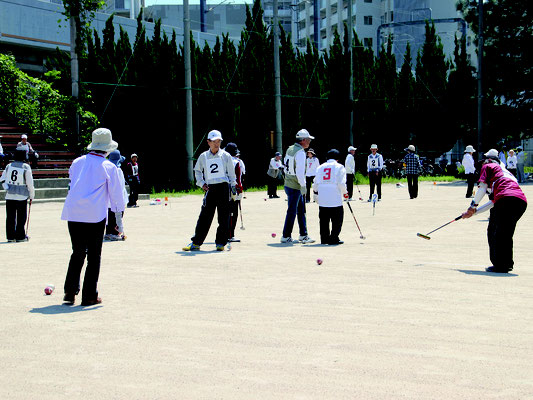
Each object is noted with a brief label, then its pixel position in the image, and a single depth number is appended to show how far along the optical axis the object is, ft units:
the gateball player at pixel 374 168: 87.35
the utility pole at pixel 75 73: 96.58
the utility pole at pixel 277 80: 123.75
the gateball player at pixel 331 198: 44.96
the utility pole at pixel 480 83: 134.72
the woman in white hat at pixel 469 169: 89.75
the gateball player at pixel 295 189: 45.57
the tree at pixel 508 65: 137.69
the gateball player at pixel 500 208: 33.22
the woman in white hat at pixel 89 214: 26.09
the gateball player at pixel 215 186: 41.16
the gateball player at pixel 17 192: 48.11
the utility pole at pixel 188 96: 110.32
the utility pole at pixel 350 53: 140.26
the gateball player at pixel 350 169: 88.79
